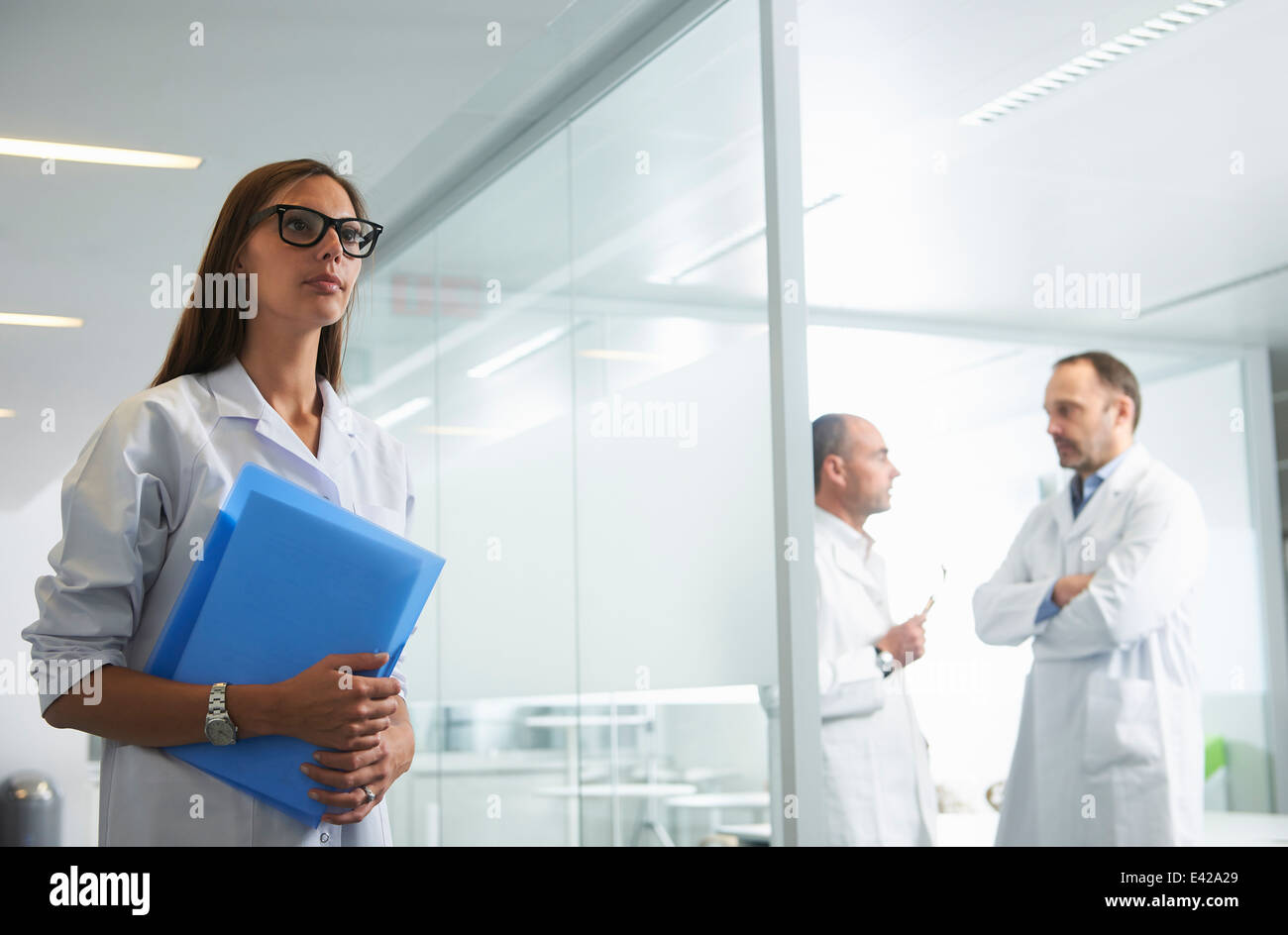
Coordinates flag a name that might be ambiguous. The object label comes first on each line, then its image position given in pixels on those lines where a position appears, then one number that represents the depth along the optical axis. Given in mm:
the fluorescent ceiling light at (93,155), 2377
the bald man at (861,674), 2436
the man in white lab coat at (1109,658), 2789
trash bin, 2799
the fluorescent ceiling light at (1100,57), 2922
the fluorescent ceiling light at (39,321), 2334
